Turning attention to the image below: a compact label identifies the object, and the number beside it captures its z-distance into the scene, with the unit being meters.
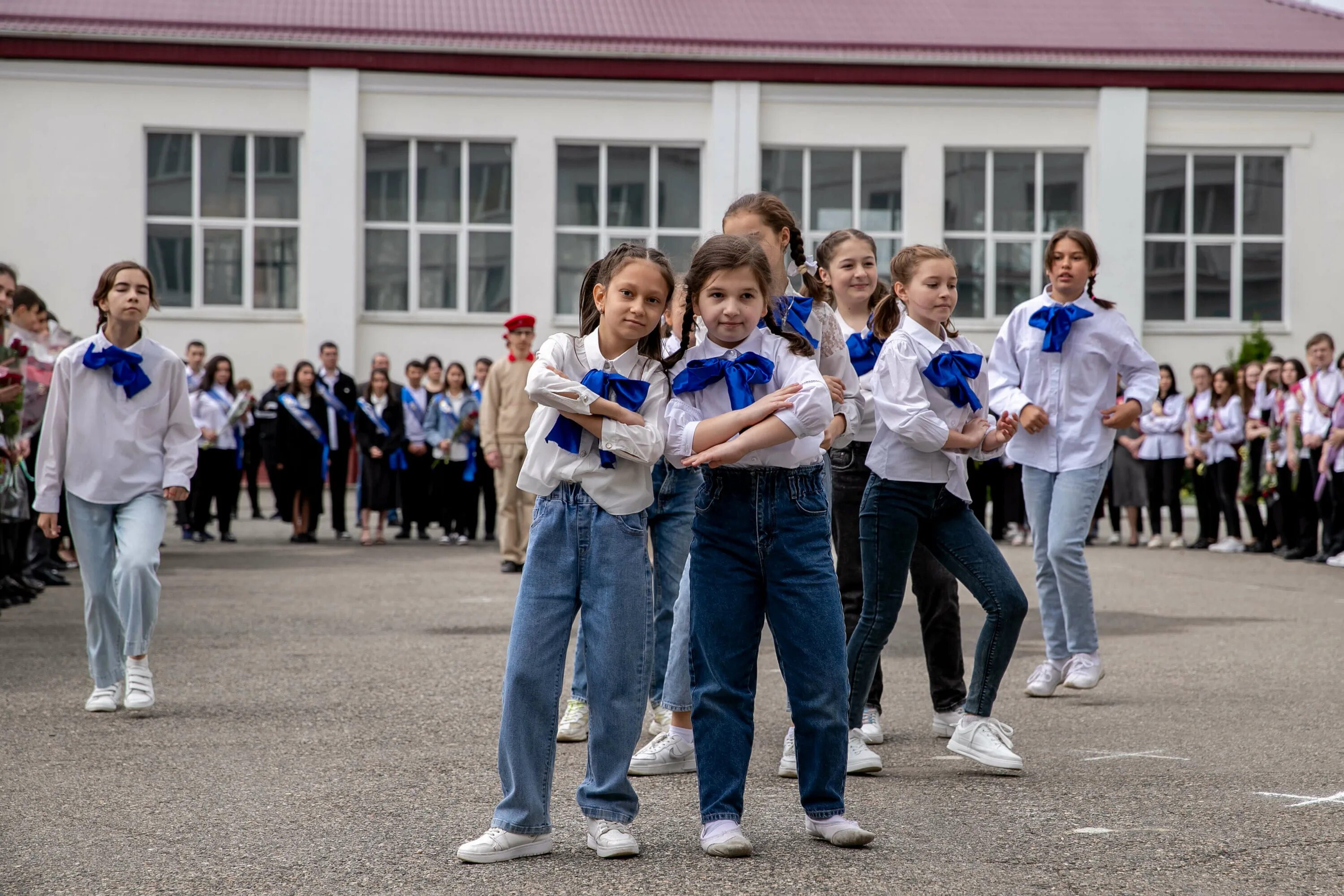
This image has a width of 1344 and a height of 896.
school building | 26.03
